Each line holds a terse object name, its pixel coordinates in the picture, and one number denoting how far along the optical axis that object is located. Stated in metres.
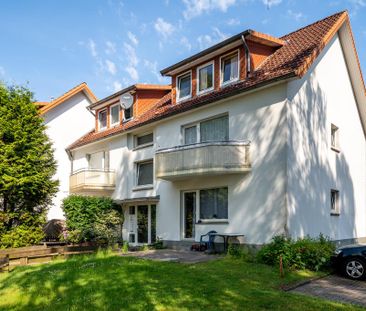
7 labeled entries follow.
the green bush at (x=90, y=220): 21.34
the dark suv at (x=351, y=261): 11.83
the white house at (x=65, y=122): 28.00
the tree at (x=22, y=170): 21.23
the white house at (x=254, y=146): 15.29
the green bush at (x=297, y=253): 12.91
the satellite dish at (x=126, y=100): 24.42
